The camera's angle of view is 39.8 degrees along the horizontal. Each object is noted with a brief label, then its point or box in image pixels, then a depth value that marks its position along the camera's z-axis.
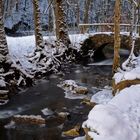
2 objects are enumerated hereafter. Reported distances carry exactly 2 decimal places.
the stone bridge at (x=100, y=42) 13.12
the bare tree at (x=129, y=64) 9.64
